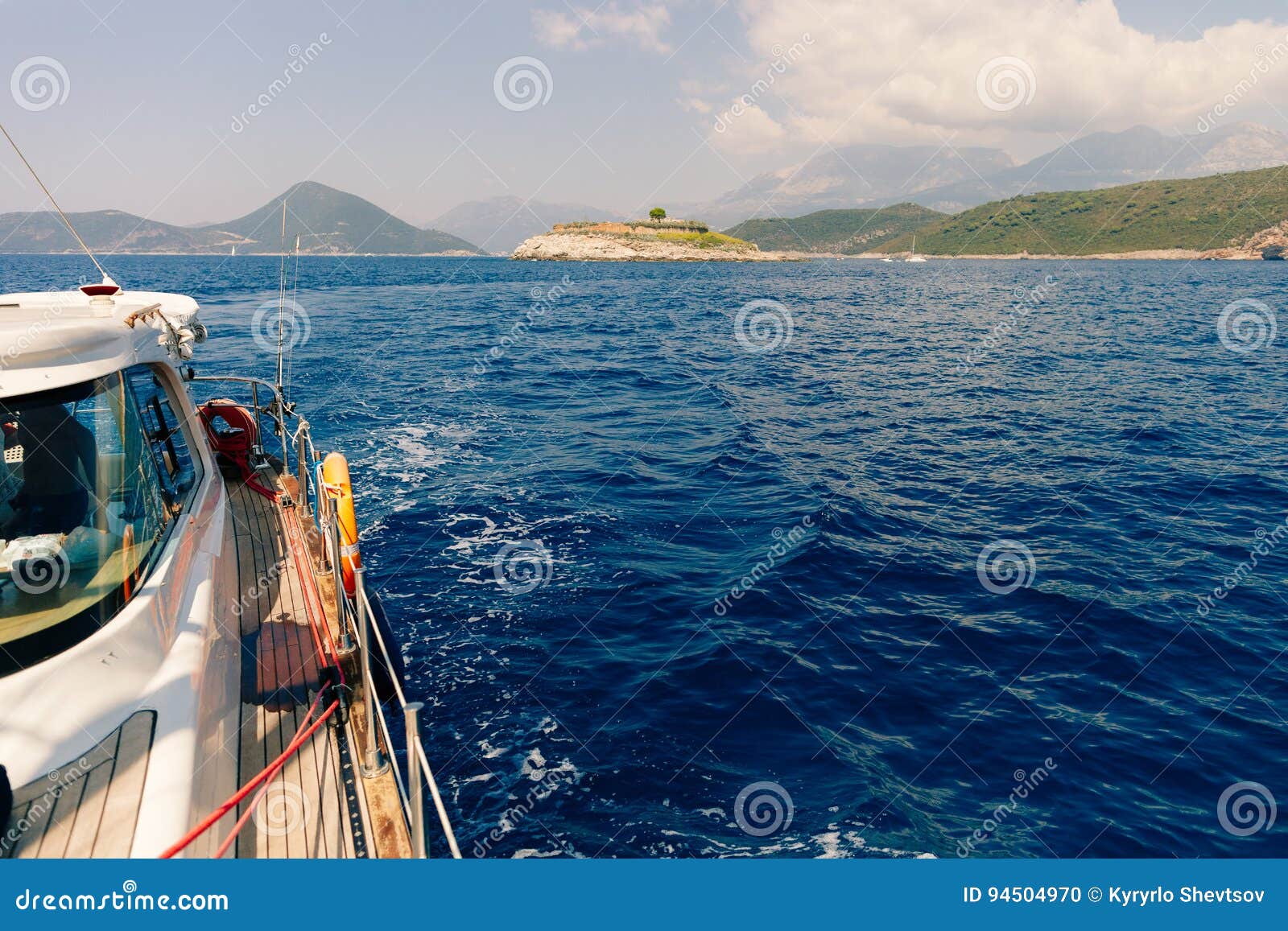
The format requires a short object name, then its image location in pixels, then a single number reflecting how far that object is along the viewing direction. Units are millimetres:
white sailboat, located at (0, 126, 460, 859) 3846
